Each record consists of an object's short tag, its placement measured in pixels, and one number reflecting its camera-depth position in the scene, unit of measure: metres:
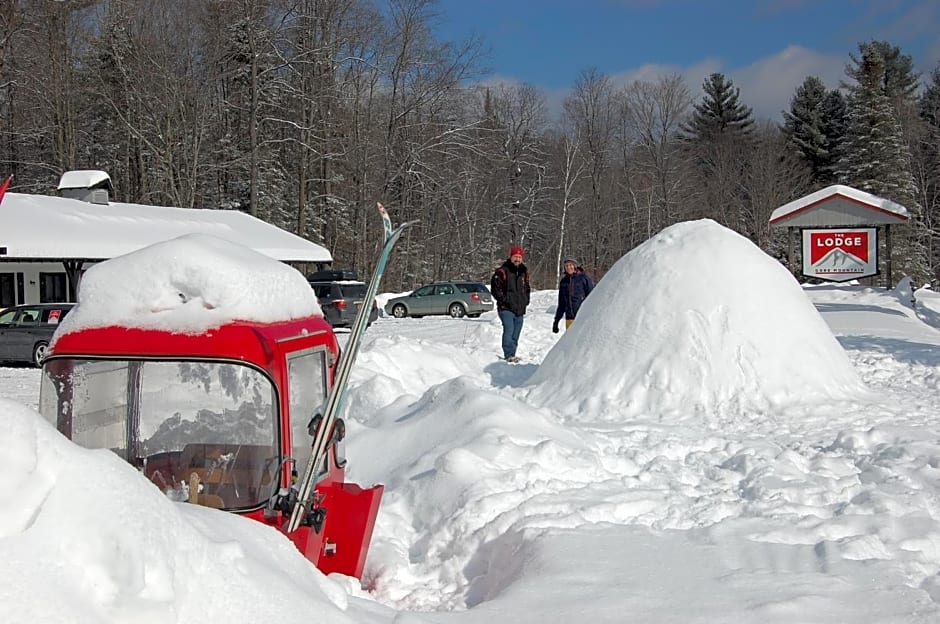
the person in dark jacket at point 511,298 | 13.20
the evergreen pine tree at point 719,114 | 65.06
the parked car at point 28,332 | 18.38
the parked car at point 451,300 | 30.89
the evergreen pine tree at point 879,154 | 48.62
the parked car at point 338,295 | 24.55
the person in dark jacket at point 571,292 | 13.86
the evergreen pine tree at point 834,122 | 58.28
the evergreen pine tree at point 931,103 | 59.41
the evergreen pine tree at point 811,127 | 58.75
